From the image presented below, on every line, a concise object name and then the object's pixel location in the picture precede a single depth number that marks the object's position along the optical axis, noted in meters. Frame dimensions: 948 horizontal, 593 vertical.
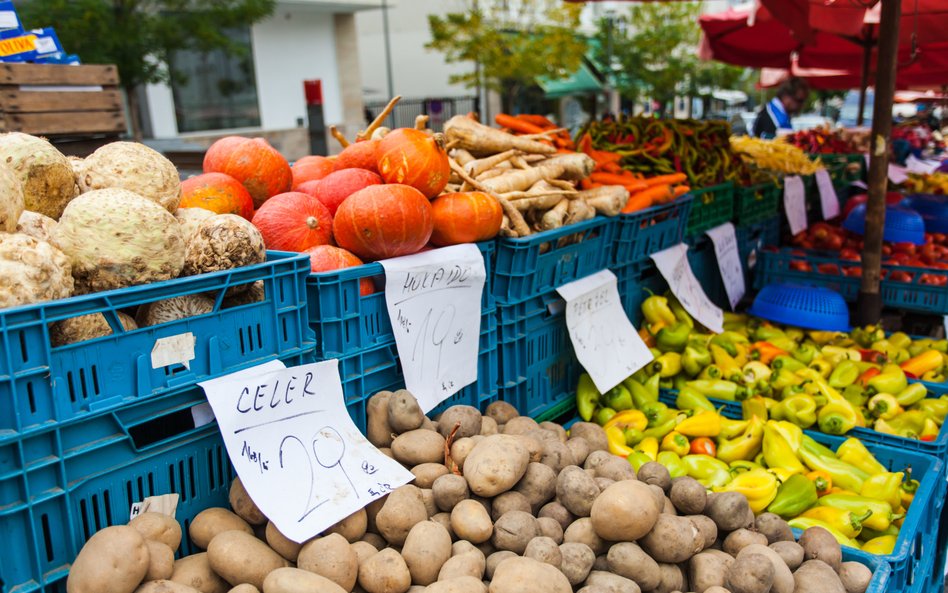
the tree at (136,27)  9.88
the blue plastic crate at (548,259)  2.94
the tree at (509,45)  18.08
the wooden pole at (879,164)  4.16
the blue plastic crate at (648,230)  3.71
